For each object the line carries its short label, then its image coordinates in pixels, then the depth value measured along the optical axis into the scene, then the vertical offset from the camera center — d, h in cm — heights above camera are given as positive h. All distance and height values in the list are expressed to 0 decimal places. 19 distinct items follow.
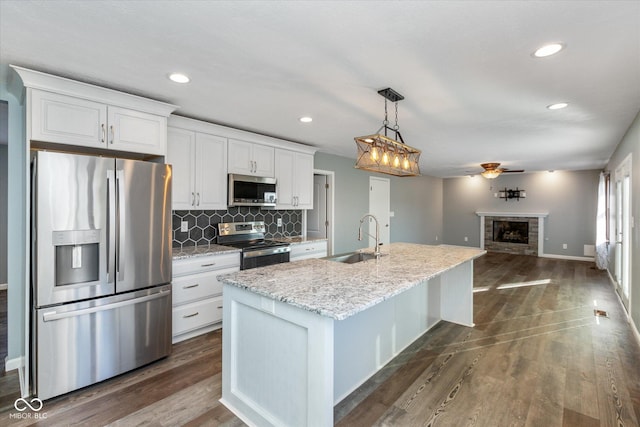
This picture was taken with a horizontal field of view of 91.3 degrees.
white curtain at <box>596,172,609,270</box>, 606 -38
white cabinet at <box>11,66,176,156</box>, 217 +74
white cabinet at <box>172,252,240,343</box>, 298 -81
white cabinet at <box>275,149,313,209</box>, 431 +47
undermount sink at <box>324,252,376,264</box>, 294 -43
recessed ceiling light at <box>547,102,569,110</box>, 280 +97
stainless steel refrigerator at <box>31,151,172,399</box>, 211 -42
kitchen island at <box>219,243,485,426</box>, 154 -73
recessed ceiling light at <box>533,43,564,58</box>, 179 +96
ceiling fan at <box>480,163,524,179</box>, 596 +82
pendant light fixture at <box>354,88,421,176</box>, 238 +47
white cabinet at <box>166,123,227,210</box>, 324 +47
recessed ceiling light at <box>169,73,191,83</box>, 228 +99
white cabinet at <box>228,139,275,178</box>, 374 +67
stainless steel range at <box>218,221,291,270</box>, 353 -39
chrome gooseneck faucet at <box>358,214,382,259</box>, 288 -37
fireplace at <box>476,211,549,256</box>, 812 -55
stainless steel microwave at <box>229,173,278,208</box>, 370 +26
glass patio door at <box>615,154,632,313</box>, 366 -25
